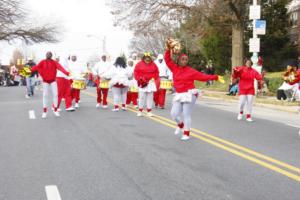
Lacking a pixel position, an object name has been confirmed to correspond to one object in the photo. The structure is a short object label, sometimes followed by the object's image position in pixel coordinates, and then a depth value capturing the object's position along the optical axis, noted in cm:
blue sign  2333
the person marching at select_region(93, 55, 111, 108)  1700
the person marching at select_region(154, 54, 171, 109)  1733
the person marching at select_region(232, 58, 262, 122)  1417
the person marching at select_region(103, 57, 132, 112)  1620
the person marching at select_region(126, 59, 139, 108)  1752
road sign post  2278
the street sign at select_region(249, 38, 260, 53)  2273
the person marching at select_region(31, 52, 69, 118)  1448
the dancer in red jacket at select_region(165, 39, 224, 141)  1023
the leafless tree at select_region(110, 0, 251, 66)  2982
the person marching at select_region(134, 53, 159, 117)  1484
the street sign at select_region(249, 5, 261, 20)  2297
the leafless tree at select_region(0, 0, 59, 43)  5606
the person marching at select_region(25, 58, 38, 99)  2406
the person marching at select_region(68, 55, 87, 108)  1664
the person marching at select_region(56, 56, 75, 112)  1566
